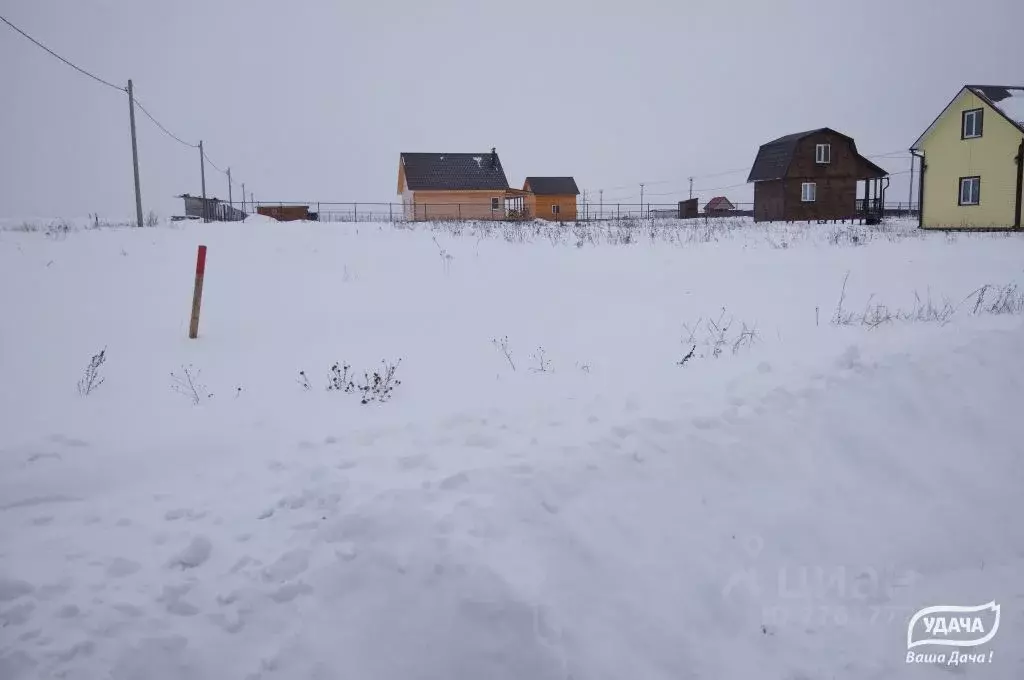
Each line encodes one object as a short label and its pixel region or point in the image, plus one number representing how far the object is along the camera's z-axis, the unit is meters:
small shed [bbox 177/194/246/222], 35.97
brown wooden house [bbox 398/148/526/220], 43.97
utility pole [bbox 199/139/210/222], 43.66
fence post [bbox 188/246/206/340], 6.93
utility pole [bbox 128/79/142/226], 24.36
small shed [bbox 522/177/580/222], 53.75
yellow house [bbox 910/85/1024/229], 23.78
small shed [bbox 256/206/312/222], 40.48
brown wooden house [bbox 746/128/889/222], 34.81
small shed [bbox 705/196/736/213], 53.67
